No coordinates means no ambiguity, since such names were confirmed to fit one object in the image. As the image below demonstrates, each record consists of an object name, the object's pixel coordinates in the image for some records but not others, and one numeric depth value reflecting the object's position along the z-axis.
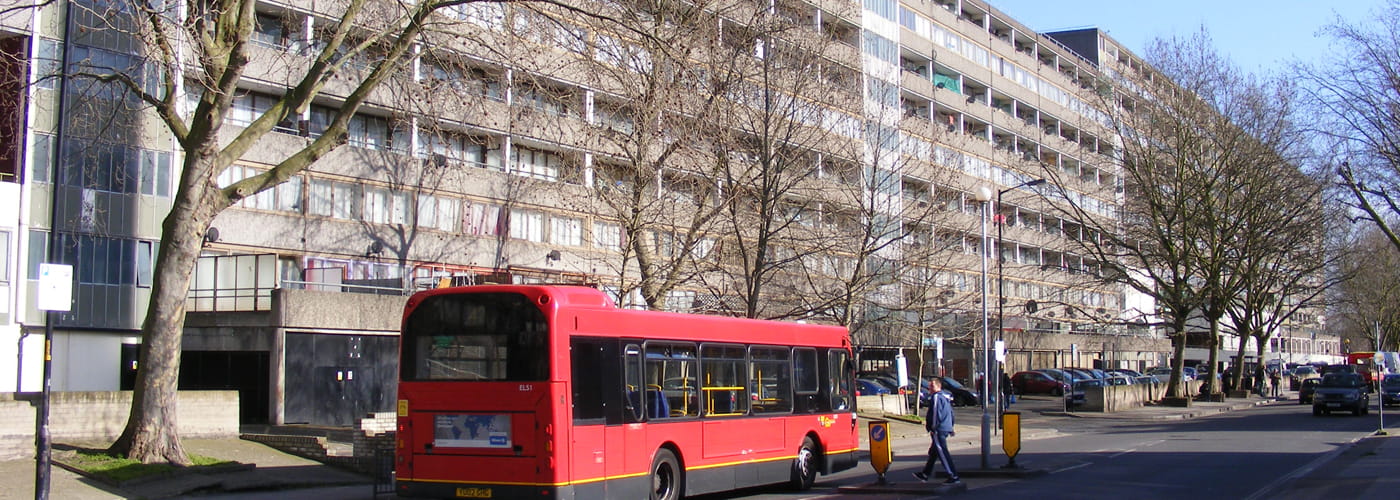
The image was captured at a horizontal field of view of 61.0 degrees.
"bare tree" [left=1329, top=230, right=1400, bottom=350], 63.77
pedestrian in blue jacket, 18.00
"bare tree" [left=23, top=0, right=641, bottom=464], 17.77
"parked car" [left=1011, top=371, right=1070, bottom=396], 61.45
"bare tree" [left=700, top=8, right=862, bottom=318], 27.44
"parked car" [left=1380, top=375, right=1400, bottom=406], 51.88
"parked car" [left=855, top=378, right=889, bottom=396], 43.53
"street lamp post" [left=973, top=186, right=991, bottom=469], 30.86
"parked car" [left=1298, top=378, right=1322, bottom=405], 53.99
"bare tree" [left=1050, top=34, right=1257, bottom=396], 50.47
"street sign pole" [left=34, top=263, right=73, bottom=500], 14.03
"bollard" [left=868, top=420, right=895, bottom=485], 18.06
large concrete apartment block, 27.23
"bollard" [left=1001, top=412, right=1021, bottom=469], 20.06
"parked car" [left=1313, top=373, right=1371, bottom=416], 44.09
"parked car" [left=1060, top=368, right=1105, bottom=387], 53.47
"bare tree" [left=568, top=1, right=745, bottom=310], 26.02
